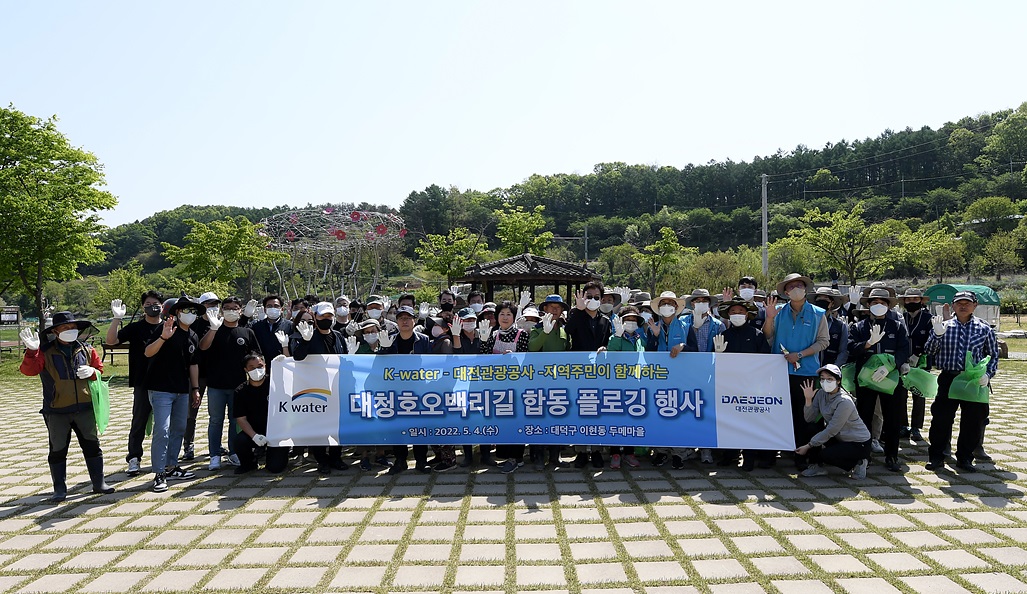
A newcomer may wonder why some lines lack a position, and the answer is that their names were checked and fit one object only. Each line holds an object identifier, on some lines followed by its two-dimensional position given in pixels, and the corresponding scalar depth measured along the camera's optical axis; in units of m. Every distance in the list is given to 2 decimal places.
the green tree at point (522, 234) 28.95
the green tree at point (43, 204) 14.98
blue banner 5.77
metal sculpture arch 21.81
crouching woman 5.40
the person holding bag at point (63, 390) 5.19
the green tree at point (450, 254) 26.97
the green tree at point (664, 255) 34.94
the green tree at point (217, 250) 21.45
